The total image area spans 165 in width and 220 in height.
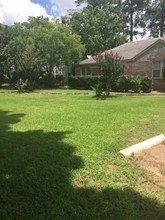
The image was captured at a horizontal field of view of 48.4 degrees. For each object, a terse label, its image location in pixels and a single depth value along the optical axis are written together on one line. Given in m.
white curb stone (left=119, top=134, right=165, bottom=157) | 3.83
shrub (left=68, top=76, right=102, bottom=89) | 16.68
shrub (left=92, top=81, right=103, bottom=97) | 11.59
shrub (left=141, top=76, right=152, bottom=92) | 14.16
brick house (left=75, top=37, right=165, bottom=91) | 16.59
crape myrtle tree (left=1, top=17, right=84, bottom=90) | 18.53
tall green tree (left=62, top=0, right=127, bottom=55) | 24.76
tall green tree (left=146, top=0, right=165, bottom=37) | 29.99
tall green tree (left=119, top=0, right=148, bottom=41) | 32.07
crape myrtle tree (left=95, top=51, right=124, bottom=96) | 11.62
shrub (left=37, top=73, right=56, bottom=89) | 19.05
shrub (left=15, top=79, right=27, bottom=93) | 14.01
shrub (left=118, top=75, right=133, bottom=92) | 14.47
